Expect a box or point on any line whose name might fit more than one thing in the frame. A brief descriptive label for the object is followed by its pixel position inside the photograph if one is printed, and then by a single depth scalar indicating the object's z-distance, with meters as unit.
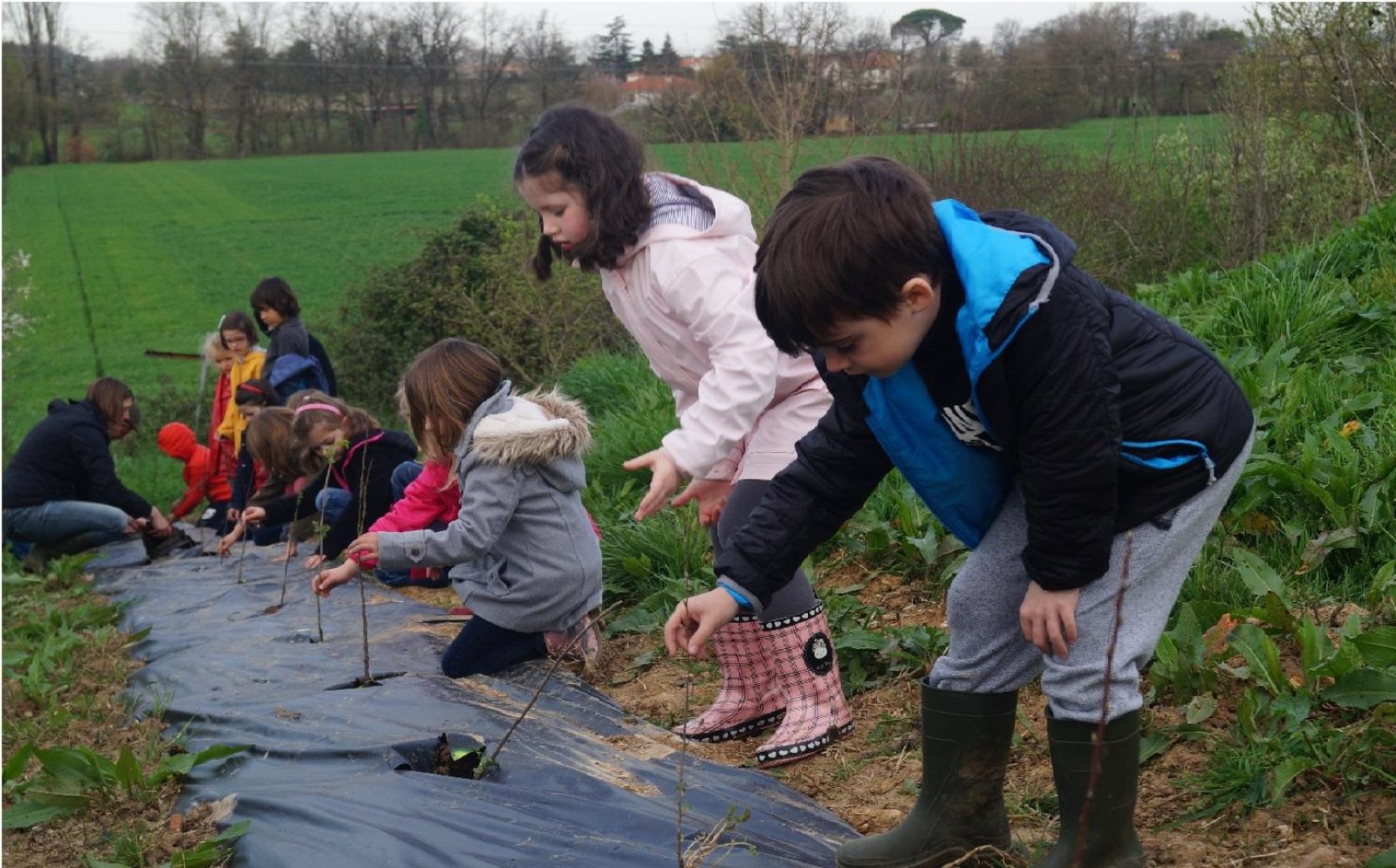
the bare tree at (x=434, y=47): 30.72
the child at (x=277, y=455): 6.84
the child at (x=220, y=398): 8.98
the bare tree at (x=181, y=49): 37.59
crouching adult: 8.22
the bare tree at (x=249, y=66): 37.03
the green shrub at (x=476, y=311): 11.23
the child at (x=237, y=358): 8.85
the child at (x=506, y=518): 4.03
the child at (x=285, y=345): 8.42
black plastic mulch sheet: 2.62
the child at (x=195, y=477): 9.16
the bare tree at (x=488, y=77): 27.12
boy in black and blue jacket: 1.95
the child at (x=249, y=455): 7.54
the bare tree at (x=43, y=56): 31.08
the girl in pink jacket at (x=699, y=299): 3.23
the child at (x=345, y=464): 6.11
